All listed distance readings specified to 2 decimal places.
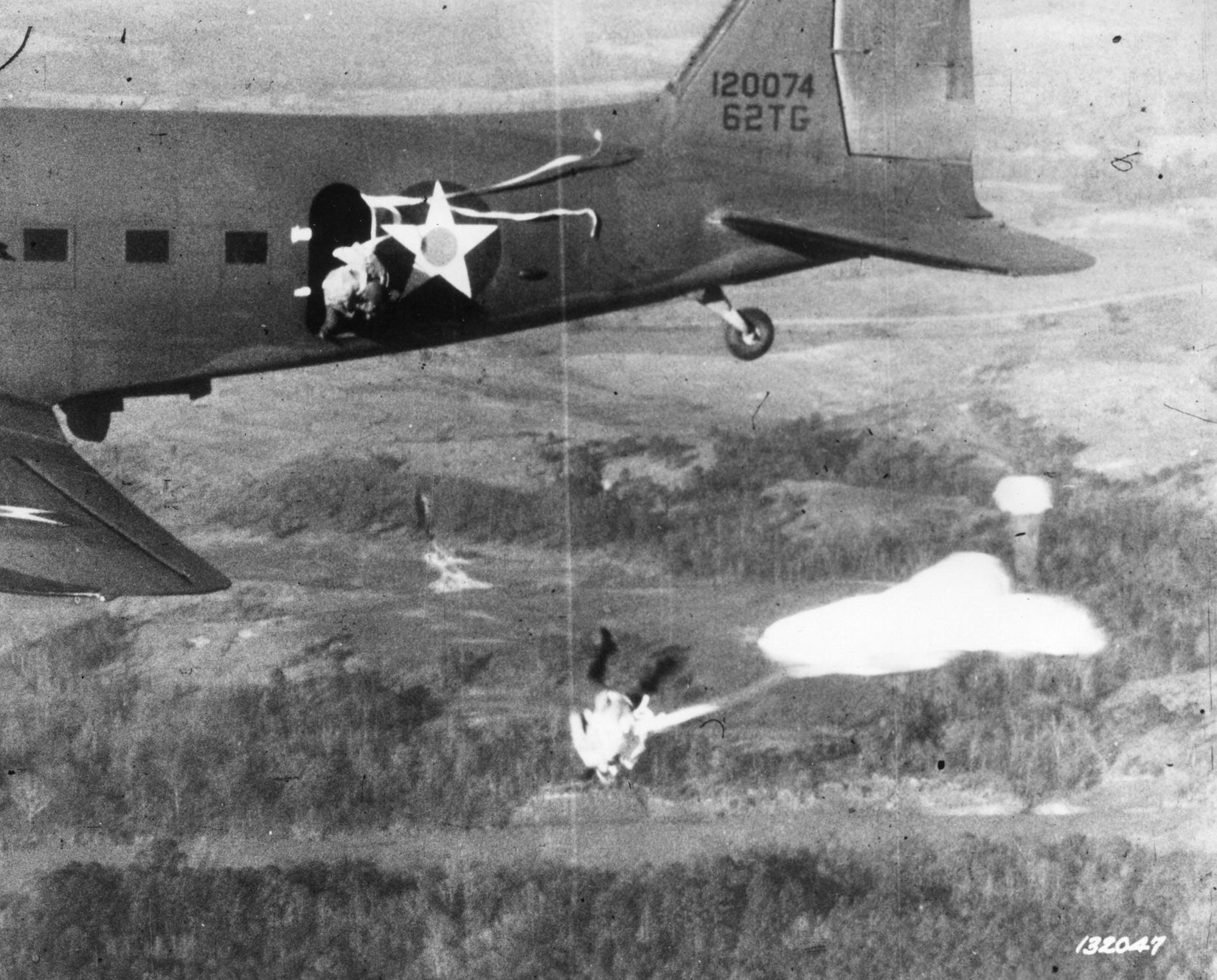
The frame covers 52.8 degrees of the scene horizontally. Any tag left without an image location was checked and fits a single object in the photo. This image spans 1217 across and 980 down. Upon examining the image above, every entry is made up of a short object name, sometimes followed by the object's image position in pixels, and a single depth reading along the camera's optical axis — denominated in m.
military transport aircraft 10.67
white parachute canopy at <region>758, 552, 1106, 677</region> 11.55
